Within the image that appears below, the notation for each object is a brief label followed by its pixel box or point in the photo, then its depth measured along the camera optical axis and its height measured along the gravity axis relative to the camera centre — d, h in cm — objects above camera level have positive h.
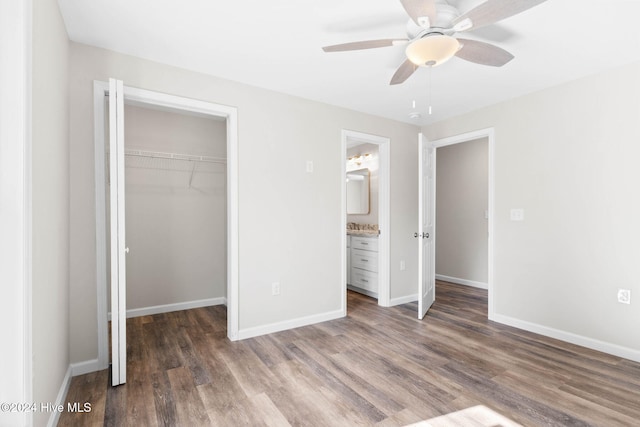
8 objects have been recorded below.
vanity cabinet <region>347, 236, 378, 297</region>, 430 -77
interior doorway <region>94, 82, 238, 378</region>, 233 +22
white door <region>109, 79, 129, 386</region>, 208 -12
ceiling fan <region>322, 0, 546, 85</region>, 148 +96
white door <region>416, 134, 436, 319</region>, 347 -20
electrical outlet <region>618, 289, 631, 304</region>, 258 -70
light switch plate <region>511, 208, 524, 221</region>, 327 -3
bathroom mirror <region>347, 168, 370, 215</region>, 528 +33
